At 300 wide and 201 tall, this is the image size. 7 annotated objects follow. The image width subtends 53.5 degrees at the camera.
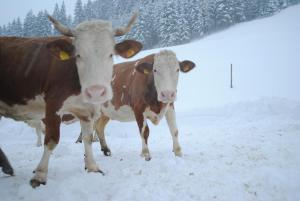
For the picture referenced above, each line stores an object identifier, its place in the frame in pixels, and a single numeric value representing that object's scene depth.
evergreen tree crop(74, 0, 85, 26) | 73.81
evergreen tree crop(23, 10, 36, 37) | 58.78
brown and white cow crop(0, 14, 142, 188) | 4.29
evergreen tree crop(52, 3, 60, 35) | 69.88
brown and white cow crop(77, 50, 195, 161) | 6.85
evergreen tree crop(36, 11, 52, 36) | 57.19
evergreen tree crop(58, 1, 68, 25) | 67.49
